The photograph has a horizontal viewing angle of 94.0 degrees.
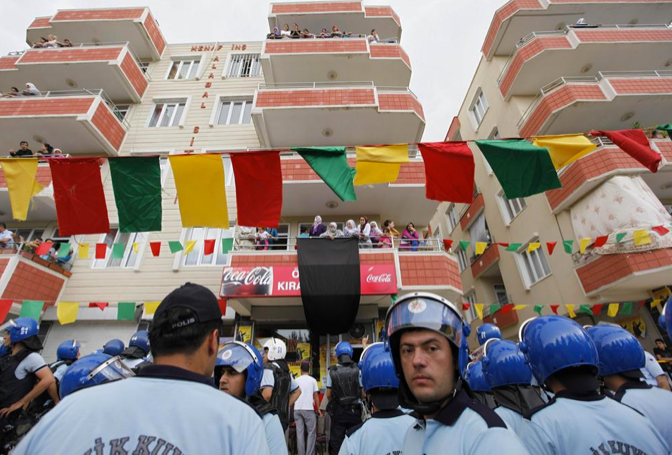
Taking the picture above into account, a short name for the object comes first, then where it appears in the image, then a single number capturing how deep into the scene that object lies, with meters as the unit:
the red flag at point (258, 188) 6.68
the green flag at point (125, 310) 10.25
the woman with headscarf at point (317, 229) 10.53
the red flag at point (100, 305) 10.42
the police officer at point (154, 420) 1.18
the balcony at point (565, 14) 14.97
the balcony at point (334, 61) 13.95
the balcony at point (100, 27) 15.52
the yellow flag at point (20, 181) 6.54
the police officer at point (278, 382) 4.51
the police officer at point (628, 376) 2.42
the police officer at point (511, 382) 3.18
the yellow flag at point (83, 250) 10.31
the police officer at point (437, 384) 1.51
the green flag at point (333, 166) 6.42
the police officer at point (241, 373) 3.32
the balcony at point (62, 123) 12.05
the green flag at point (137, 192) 6.55
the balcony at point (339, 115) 12.38
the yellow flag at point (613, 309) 9.50
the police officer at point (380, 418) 2.45
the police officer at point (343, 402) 5.25
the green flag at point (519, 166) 6.07
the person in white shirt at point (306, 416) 6.43
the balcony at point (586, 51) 12.76
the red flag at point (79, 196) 6.65
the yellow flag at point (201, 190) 6.43
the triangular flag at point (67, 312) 9.99
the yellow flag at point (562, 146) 6.12
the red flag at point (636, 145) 5.78
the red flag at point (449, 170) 6.44
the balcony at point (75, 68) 13.61
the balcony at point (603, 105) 11.48
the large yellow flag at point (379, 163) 6.46
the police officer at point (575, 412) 1.82
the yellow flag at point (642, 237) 8.56
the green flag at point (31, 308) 9.59
